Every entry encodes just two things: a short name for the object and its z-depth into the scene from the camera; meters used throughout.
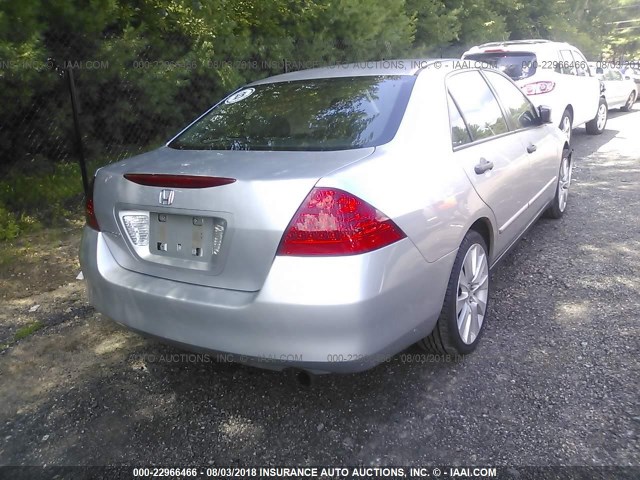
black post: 5.18
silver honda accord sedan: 2.17
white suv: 8.23
